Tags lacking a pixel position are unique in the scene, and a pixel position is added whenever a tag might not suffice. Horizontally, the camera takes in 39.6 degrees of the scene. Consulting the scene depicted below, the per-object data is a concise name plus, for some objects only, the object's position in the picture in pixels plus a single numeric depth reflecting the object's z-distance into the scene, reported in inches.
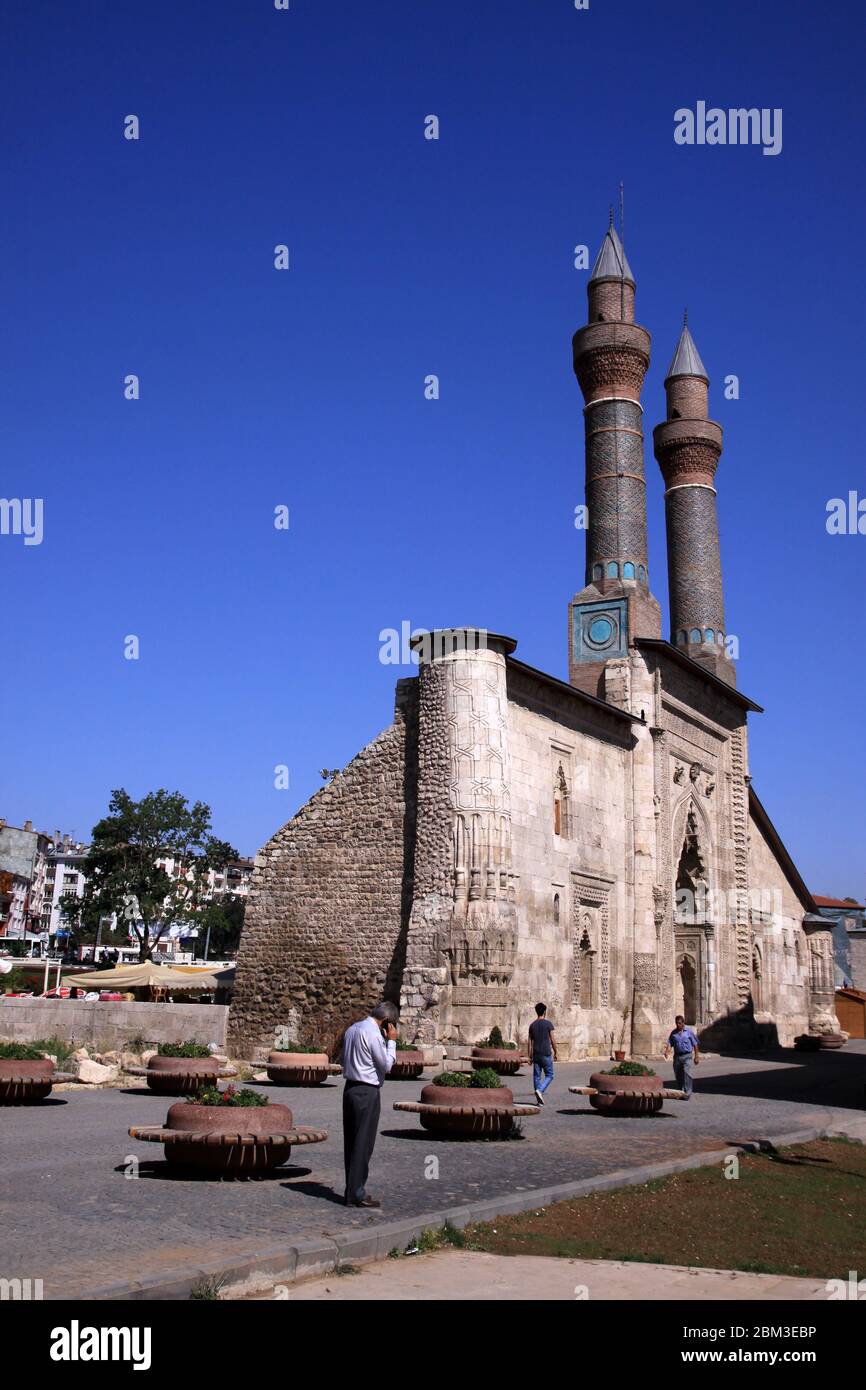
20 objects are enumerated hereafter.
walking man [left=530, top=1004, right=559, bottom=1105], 634.8
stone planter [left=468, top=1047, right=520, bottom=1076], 770.8
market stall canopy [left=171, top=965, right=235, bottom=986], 1184.2
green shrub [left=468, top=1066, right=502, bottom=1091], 446.9
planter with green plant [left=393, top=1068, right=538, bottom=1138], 431.8
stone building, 916.0
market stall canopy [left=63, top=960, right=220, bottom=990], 1136.8
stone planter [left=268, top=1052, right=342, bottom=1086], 677.9
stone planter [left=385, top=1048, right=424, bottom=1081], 724.7
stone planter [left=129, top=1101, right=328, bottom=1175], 318.0
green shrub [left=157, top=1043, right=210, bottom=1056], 606.2
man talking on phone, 289.6
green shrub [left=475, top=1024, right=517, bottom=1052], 824.9
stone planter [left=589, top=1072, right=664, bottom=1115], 562.6
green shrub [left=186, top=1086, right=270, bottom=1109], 339.3
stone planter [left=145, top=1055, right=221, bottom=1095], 586.3
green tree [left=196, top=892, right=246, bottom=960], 2378.4
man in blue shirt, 693.9
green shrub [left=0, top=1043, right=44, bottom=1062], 532.7
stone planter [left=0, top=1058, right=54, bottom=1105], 523.5
